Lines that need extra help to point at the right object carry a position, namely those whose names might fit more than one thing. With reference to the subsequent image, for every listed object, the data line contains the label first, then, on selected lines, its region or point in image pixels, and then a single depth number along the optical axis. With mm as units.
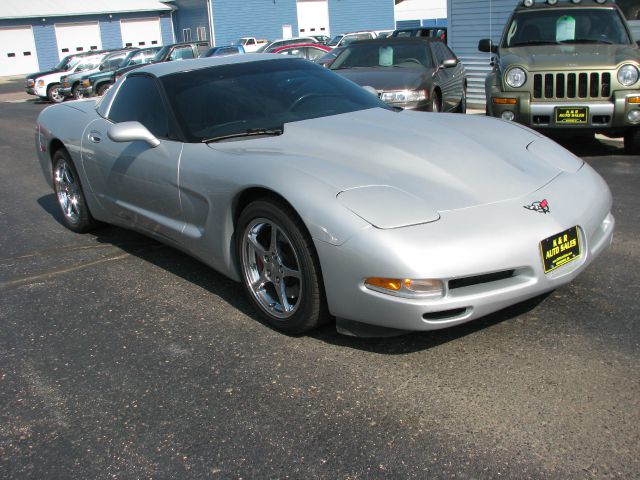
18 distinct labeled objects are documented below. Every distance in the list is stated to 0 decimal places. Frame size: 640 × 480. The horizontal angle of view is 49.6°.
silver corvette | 3020
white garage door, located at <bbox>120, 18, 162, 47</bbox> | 46969
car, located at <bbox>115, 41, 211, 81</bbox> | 21984
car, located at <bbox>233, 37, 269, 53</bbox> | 33969
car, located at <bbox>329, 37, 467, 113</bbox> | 8984
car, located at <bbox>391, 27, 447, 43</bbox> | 22984
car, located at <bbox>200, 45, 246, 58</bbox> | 22703
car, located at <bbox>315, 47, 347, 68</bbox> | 15367
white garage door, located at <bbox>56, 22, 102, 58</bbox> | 45406
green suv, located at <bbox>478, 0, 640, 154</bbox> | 7410
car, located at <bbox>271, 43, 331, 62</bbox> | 21062
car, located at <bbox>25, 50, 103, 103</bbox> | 23328
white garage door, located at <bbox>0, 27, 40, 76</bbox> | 43875
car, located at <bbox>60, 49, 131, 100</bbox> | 22125
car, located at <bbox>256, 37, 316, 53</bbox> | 24547
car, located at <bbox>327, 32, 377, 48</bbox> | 28475
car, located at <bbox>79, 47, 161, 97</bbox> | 19969
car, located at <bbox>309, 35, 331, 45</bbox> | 36250
